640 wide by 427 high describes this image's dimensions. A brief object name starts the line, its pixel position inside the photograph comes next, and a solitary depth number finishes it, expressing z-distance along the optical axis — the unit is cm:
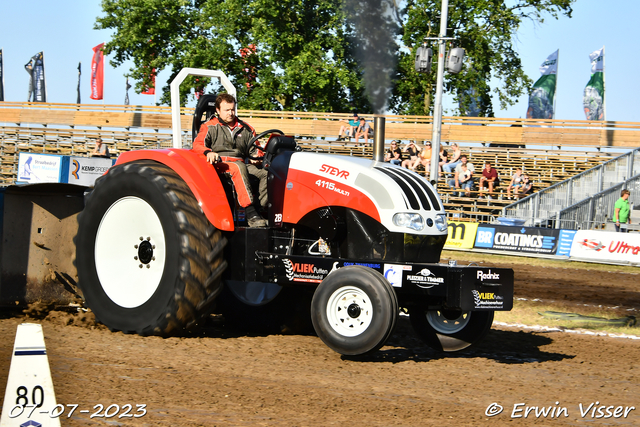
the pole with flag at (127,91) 6334
